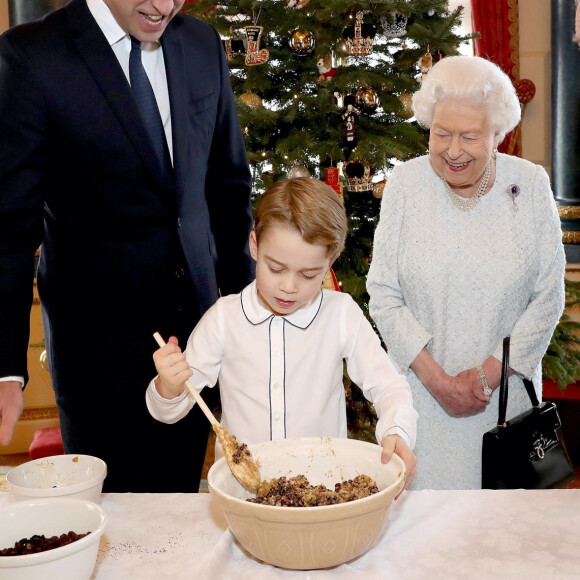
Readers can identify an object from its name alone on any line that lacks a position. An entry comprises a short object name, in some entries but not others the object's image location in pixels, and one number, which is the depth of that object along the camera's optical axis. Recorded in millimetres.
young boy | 1703
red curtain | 4566
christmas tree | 3193
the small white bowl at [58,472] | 1485
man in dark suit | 1790
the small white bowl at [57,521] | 1178
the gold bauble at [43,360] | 3803
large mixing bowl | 1168
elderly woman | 2203
